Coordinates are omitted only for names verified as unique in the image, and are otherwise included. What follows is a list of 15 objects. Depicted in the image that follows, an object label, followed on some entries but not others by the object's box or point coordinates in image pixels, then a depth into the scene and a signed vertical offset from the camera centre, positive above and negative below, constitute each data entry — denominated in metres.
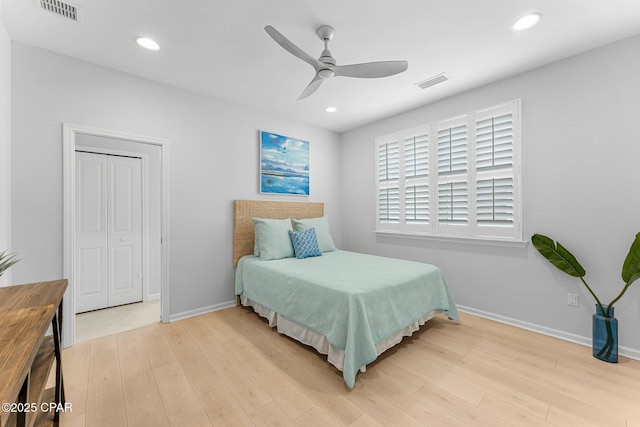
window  2.85 +0.44
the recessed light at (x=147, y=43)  2.21 +1.46
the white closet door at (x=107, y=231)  3.28 -0.22
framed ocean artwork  3.77 +0.73
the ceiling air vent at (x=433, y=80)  2.81 +1.45
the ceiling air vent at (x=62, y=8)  1.84 +1.47
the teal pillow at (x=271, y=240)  3.20 -0.33
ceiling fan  1.98 +1.12
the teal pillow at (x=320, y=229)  3.62 -0.22
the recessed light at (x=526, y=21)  1.95 +1.45
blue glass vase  2.13 -1.01
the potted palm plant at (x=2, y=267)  1.19 -0.24
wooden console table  0.68 -0.40
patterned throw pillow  3.29 -0.39
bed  1.95 -0.71
